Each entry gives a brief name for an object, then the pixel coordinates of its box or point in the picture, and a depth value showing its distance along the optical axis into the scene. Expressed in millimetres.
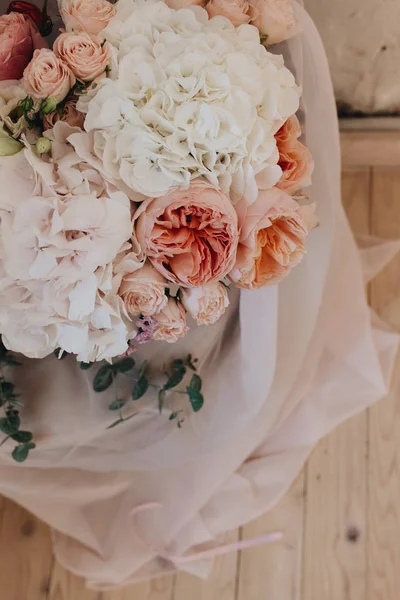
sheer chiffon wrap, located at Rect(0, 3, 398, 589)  828
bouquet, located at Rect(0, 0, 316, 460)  496
